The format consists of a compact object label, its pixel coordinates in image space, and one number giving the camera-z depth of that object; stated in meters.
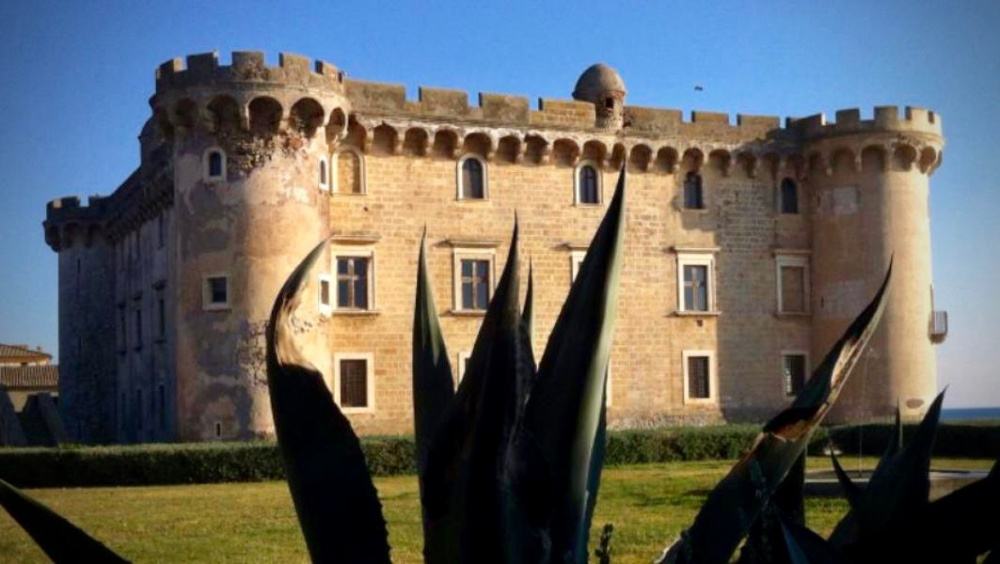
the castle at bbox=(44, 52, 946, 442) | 24.09
